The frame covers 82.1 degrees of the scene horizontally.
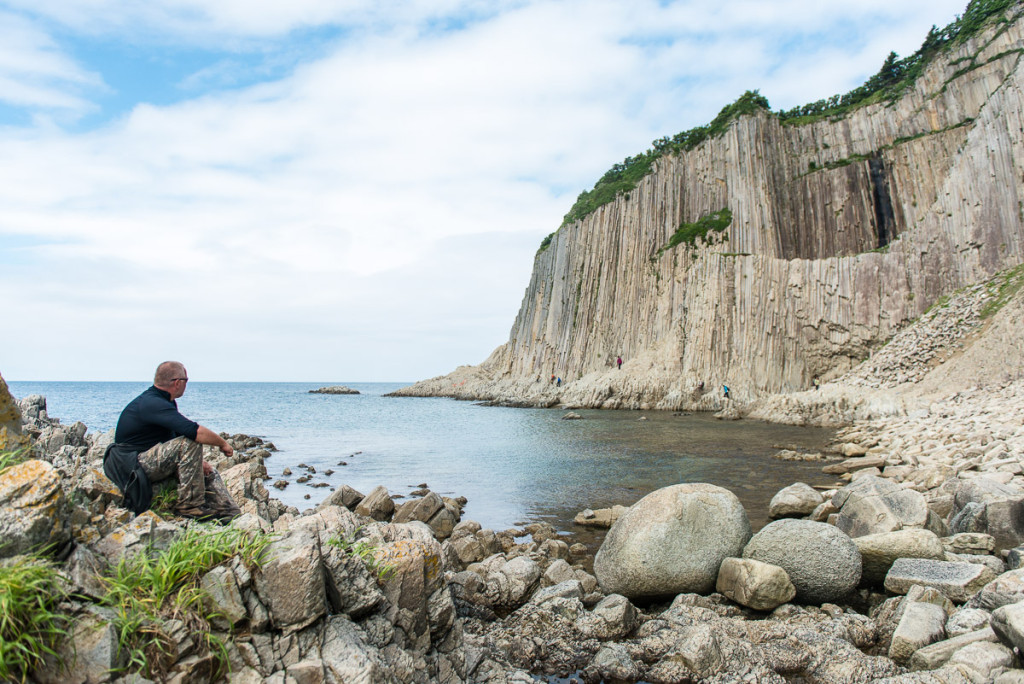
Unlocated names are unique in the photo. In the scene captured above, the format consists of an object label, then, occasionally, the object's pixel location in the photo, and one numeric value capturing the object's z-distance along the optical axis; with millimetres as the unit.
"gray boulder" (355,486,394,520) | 13688
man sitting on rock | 5105
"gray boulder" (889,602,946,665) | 6230
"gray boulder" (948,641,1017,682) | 5348
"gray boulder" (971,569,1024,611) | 6188
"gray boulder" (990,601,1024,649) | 5324
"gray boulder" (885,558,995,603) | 7152
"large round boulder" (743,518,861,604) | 7910
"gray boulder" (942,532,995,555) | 8664
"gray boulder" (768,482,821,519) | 12477
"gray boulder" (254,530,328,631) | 3900
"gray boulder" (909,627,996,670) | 5781
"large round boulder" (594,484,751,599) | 8312
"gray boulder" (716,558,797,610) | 7703
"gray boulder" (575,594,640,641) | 7008
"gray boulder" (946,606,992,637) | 6105
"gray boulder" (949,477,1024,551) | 9094
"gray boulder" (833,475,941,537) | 9680
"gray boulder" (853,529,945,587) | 8211
